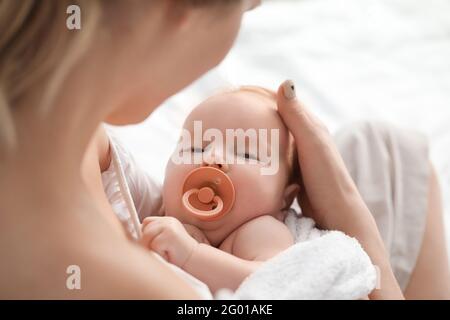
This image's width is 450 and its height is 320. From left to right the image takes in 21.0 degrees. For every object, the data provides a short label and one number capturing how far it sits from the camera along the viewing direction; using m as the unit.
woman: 0.76
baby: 1.00
